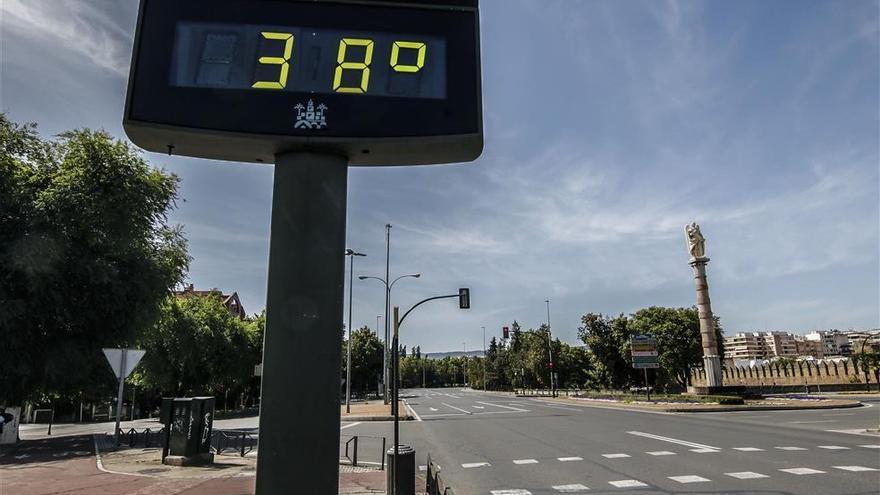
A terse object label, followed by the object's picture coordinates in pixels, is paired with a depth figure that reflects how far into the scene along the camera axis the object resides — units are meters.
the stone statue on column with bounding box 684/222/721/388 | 39.00
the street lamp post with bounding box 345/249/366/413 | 39.19
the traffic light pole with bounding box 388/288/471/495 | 7.49
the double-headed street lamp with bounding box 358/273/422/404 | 45.59
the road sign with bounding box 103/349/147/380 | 13.56
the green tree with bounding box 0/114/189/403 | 16.34
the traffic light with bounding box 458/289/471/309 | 26.55
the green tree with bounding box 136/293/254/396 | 35.03
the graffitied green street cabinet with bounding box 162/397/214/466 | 12.80
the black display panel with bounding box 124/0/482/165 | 3.67
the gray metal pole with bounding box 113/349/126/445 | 13.69
